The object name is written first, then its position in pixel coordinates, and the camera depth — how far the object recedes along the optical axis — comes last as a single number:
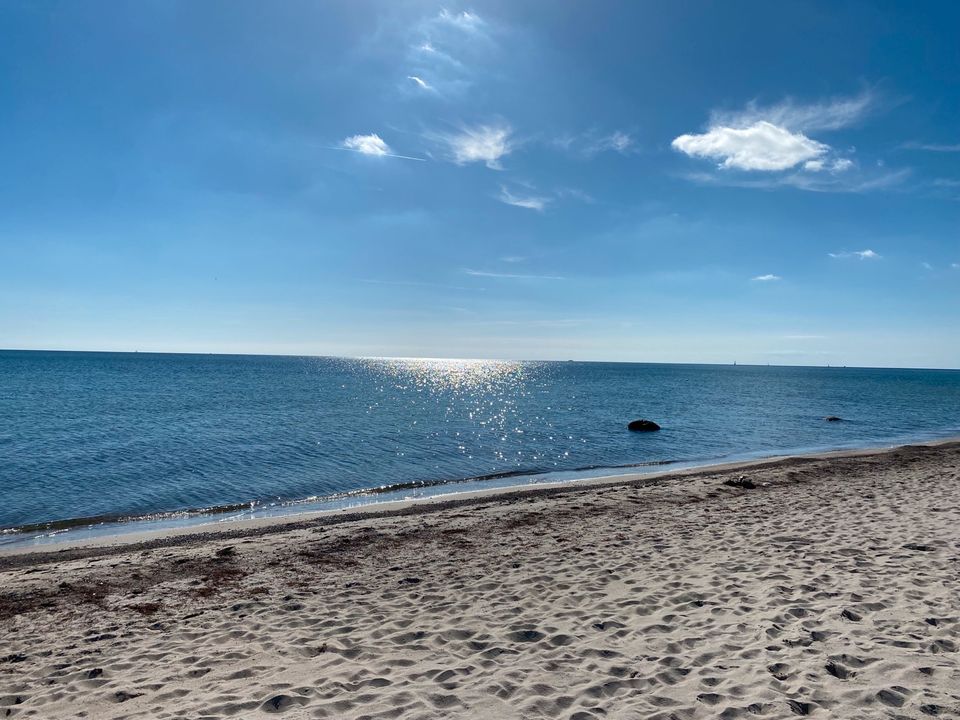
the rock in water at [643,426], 39.59
